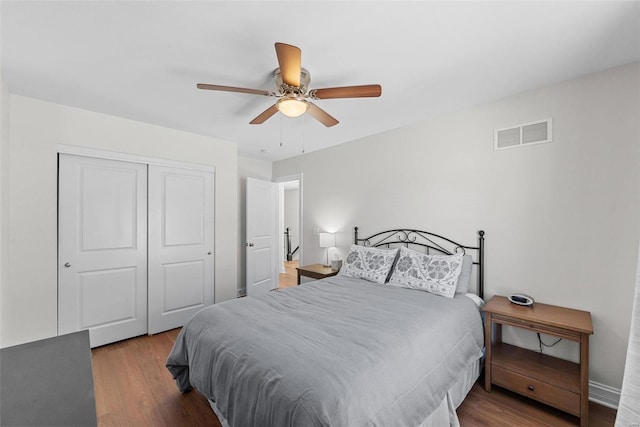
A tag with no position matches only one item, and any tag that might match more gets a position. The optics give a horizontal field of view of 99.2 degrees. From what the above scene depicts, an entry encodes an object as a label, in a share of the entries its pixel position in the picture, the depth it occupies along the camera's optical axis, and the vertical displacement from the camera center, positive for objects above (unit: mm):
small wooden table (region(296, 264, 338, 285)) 3690 -826
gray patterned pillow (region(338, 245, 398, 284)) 2934 -575
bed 1280 -797
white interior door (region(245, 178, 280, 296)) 4539 -425
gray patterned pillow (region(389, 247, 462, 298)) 2473 -575
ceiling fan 1680 +847
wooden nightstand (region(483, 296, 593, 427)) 1838 -1191
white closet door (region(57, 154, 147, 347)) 2770 -392
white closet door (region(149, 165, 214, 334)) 3332 -424
